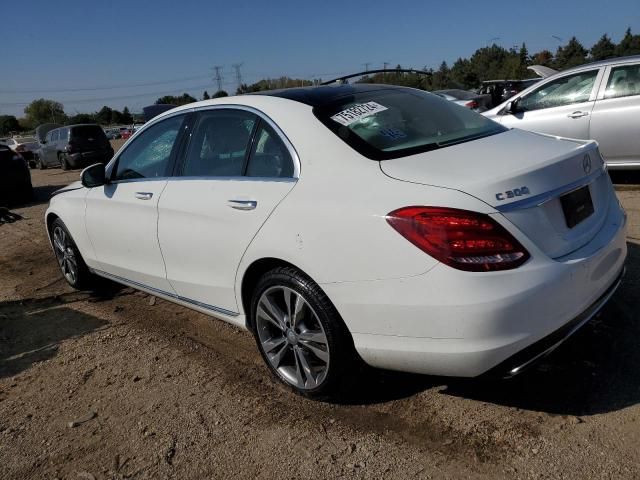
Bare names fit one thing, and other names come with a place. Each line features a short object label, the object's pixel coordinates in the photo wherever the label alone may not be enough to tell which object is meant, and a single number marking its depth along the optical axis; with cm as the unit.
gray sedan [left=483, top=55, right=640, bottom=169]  690
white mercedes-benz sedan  228
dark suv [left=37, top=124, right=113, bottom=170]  2027
